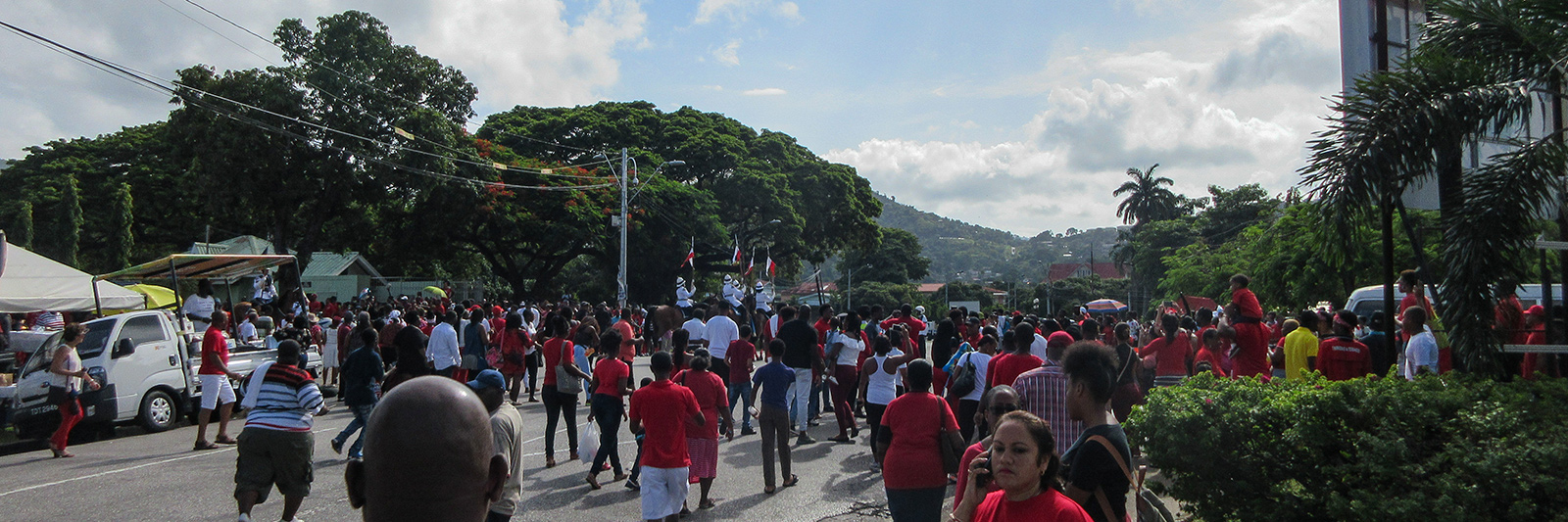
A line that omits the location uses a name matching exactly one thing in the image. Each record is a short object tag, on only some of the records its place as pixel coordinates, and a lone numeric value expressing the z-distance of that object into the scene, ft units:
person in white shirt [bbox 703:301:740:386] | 40.27
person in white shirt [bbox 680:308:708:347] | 43.73
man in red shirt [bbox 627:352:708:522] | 22.03
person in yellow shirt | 30.82
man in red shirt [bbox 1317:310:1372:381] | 27.30
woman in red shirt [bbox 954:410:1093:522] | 10.96
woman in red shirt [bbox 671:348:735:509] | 25.27
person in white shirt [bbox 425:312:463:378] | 39.86
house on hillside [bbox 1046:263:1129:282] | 472.03
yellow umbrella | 72.94
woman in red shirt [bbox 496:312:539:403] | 47.01
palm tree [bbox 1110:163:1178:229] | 244.22
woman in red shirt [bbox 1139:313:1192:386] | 33.63
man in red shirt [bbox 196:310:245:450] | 36.98
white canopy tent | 57.06
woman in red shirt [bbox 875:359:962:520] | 18.74
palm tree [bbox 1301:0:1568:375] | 19.40
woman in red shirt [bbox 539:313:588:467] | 31.58
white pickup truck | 37.35
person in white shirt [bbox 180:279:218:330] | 58.18
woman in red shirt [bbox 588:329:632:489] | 28.04
